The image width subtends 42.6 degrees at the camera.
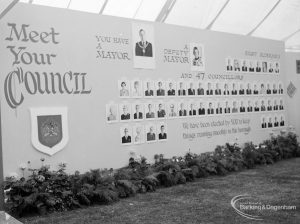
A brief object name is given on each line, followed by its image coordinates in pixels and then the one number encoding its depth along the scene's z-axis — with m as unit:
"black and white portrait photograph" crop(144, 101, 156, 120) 8.09
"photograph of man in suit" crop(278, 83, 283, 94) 11.17
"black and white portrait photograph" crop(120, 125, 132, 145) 7.67
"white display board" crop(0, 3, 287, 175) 6.47
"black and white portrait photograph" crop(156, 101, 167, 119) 8.28
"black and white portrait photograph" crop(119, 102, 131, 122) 7.68
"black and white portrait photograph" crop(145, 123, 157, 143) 8.07
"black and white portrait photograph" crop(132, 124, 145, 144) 7.85
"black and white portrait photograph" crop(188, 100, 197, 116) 8.87
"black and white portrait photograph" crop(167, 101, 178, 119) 8.48
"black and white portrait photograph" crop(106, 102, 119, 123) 7.50
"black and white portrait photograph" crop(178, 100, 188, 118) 8.68
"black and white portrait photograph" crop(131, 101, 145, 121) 7.88
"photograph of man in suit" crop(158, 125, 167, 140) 8.28
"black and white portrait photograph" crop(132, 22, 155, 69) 8.00
